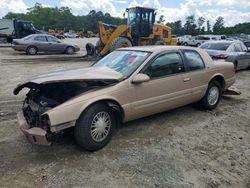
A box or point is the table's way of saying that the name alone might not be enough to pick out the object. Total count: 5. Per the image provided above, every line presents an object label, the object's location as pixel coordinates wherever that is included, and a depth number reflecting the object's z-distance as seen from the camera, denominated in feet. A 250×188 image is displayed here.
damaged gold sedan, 9.04
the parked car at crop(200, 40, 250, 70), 24.32
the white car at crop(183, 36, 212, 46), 81.57
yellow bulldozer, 35.34
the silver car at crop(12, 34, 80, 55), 41.85
